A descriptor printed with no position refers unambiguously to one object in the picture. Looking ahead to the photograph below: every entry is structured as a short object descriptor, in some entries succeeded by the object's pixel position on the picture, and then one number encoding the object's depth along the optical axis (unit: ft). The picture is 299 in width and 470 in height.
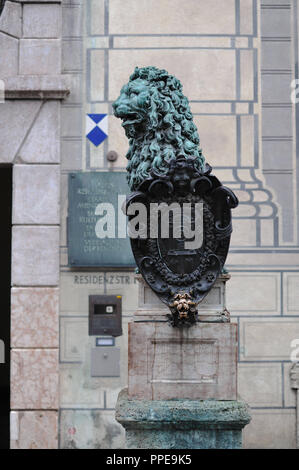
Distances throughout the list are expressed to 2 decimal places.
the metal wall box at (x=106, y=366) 44.29
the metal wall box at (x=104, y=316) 44.52
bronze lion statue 30.32
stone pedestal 29.32
